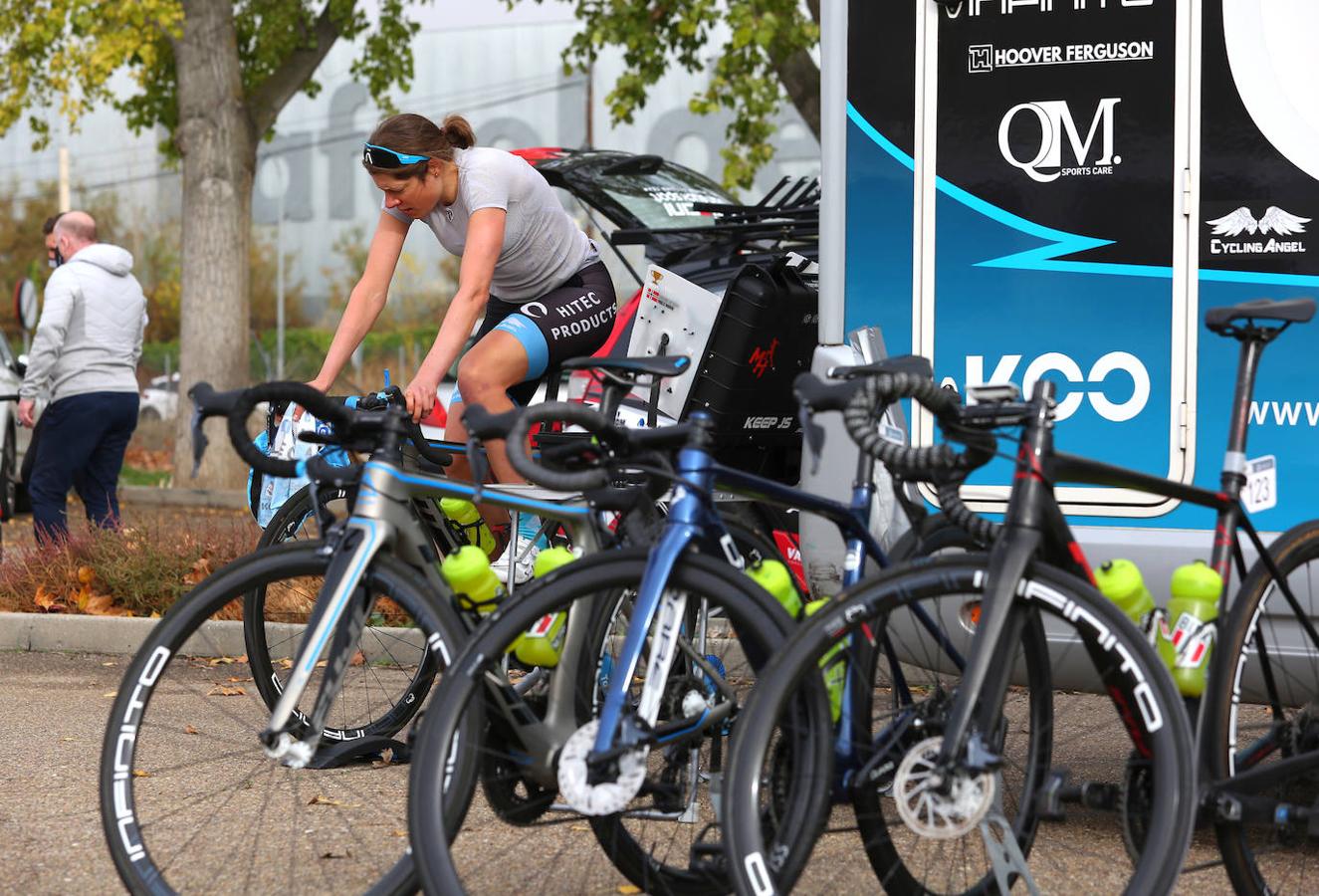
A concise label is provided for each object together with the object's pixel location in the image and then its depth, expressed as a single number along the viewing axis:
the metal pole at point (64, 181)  43.03
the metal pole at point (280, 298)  41.66
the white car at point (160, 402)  36.09
